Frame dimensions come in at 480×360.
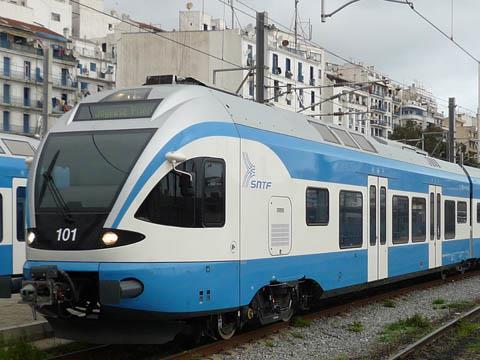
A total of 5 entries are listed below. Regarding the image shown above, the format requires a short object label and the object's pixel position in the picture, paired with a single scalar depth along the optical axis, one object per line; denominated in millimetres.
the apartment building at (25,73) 76375
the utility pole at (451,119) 36344
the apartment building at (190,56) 65062
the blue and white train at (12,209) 13562
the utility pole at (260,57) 19953
